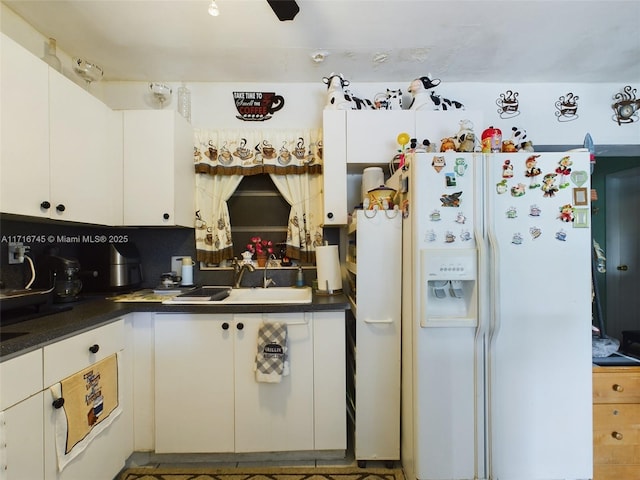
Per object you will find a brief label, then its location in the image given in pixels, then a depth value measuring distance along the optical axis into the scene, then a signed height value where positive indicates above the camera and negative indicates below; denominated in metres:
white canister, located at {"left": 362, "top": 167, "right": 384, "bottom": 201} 1.98 +0.47
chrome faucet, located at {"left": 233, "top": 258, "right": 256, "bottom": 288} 2.05 -0.20
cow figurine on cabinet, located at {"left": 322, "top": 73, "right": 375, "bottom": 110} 1.94 +1.04
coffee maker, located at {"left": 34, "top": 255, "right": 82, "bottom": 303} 1.57 -0.17
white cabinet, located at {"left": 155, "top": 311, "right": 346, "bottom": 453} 1.55 -0.83
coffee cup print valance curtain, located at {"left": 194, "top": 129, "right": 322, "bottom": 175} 2.13 +0.71
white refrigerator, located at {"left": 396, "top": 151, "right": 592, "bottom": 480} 1.32 -0.39
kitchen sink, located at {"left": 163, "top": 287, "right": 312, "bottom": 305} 1.83 -0.36
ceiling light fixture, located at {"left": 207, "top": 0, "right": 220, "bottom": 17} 1.28 +1.10
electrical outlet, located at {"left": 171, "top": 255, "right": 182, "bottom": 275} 2.18 -0.15
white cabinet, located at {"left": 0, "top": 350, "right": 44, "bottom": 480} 0.92 -0.61
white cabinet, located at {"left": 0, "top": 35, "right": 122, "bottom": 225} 1.19 +0.51
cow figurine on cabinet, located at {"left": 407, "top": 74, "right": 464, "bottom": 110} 1.94 +1.03
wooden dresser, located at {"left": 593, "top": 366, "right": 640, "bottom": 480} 1.43 -0.99
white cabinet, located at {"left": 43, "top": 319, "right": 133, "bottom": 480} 1.08 -0.74
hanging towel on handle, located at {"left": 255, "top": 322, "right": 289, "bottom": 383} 1.48 -0.61
